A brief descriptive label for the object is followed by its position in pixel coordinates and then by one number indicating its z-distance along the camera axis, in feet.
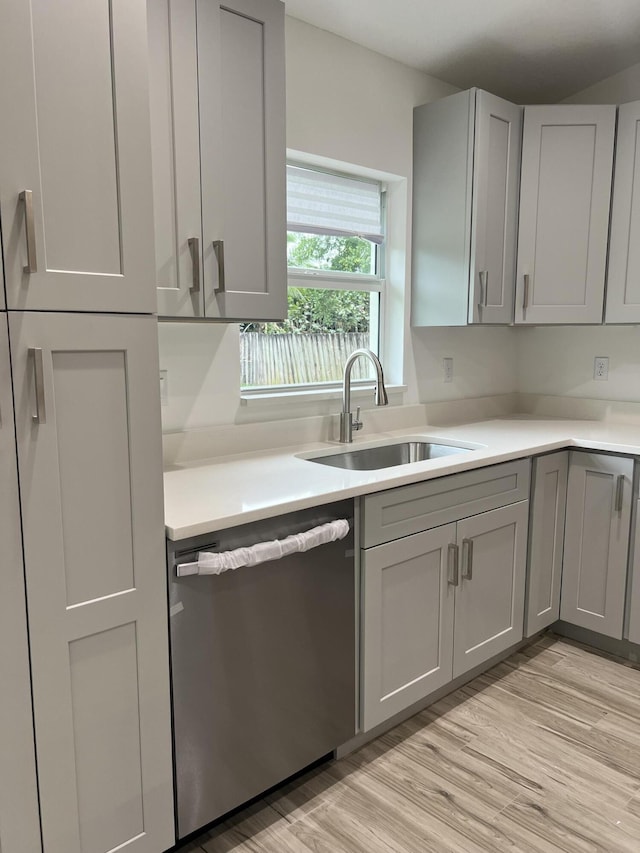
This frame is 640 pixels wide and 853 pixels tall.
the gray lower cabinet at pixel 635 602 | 8.14
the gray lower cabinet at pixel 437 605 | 6.37
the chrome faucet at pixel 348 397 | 7.29
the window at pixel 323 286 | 7.97
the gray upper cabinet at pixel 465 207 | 8.51
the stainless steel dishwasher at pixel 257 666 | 4.89
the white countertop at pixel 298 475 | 5.04
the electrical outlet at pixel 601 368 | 10.21
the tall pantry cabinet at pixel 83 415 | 3.79
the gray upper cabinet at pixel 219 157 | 5.27
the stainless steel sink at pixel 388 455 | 7.92
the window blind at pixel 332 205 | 7.96
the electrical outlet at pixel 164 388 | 6.70
